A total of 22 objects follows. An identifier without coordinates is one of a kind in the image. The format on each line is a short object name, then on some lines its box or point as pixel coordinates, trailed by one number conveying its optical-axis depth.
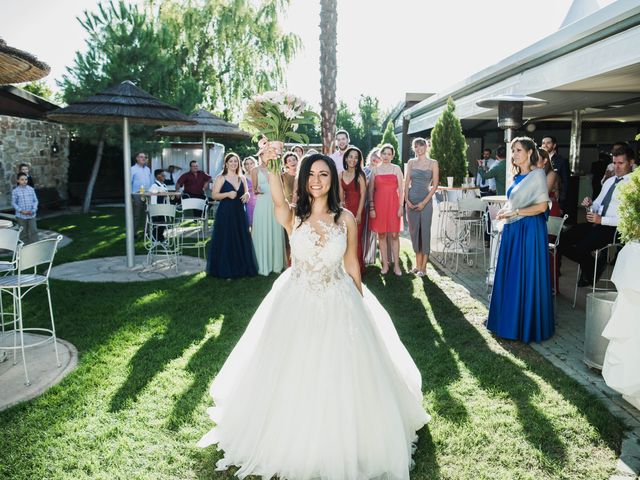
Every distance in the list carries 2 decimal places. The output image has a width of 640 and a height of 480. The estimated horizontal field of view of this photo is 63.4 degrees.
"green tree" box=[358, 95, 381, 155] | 33.17
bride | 2.90
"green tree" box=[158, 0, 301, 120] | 19.81
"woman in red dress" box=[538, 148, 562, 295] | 6.57
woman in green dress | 8.52
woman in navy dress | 8.10
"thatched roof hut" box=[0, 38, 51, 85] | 4.71
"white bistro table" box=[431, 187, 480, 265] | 9.62
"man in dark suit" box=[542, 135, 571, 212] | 8.32
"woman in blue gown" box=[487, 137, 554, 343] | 5.23
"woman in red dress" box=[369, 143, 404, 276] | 8.27
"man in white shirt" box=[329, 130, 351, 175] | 8.89
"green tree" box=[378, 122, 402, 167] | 16.32
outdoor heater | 6.55
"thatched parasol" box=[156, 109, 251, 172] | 13.50
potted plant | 3.77
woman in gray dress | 8.25
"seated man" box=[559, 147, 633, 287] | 6.47
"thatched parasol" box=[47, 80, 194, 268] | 7.80
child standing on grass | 10.25
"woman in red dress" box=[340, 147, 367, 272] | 7.70
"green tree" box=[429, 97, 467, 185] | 10.91
